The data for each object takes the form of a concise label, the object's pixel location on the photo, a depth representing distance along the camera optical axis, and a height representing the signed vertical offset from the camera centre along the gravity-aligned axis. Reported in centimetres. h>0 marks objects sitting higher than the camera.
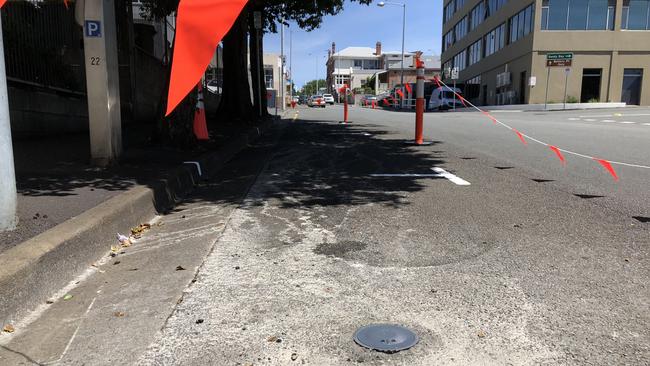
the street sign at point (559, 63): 3688 +261
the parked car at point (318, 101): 5831 -40
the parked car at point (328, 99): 7194 -18
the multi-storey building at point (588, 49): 3709 +364
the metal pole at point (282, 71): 4291 +239
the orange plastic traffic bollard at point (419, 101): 1129 -5
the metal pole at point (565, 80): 3709 +141
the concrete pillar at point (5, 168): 396 -56
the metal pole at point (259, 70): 2190 +119
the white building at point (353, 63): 12862 +895
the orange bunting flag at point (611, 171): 715 -98
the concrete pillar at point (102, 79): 673 +22
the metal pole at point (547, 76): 3750 +170
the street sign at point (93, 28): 671 +88
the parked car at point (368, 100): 6944 -26
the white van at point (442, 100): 4491 -11
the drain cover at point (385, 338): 266 -127
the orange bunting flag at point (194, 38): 331 +38
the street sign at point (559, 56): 3656 +308
